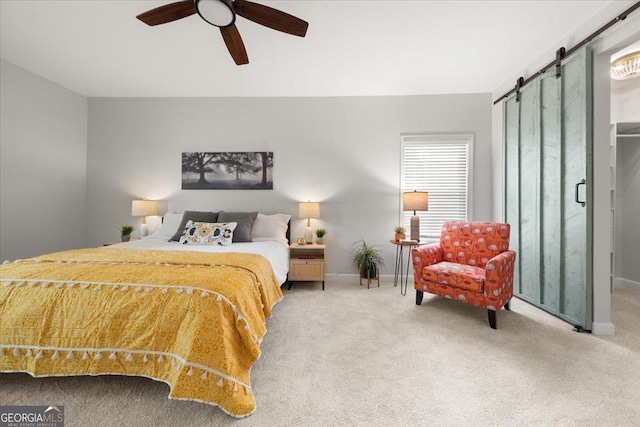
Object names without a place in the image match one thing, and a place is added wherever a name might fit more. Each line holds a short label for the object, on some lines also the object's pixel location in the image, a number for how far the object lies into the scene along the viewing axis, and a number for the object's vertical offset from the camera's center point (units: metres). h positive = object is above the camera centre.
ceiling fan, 1.76 +1.46
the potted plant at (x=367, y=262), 3.75 -0.72
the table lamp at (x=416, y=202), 3.46 +0.17
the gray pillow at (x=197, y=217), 3.46 -0.06
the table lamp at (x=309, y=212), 3.70 +0.02
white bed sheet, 2.69 -0.39
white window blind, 3.98 +0.62
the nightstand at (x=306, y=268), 3.53 -0.76
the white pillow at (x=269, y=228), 3.61 -0.21
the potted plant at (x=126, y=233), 3.79 -0.31
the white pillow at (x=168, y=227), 3.39 -0.20
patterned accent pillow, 3.07 -0.26
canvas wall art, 4.07 +0.69
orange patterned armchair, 2.41 -0.57
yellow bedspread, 1.35 -0.68
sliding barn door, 2.34 +0.27
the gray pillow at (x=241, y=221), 3.30 -0.11
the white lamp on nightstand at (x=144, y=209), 3.79 +0.05
